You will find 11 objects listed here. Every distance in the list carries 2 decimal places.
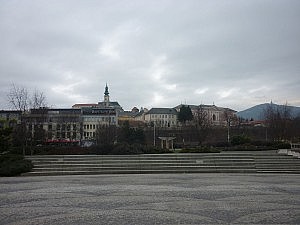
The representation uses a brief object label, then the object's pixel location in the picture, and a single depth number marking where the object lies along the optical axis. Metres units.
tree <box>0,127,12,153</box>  16.32
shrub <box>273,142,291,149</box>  24.60
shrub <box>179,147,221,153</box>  20.49
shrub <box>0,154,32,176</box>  13.73
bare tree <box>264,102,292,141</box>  34.01
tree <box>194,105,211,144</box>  33.16
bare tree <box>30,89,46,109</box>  25.20
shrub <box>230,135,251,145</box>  26.84
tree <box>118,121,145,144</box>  32.91
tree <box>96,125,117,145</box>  31.36
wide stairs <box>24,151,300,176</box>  15.47
